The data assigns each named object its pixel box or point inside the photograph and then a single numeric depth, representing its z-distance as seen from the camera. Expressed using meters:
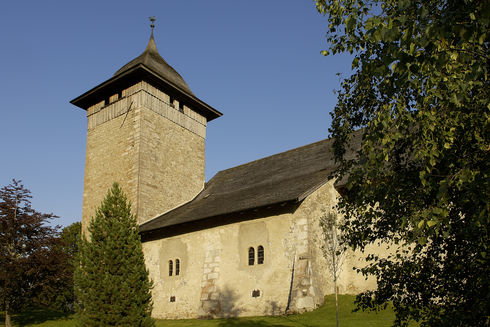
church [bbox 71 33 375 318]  19.00
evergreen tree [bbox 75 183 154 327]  14.87
